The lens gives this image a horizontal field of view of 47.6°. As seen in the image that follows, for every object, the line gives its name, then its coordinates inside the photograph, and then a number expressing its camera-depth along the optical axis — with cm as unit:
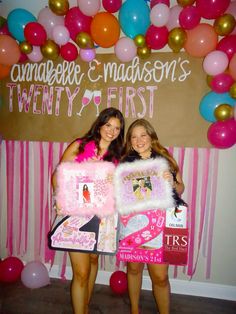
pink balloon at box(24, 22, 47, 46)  251
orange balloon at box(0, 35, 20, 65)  260
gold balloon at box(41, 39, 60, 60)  259
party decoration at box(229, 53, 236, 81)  224
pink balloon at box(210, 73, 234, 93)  232
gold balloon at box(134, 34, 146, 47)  244
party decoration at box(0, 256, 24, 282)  289
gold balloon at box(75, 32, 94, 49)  249
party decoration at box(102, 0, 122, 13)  242
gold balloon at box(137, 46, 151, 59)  251
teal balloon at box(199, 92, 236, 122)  235
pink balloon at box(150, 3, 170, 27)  231
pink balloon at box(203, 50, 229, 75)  229
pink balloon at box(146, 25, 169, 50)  237
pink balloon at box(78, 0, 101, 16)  242
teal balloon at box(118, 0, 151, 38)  234
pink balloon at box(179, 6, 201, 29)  227
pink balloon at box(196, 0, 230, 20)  219
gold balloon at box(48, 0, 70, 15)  243
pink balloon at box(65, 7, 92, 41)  248
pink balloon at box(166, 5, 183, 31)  236
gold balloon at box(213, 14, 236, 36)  222
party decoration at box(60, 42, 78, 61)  266
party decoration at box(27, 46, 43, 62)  271
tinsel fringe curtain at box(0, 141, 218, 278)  275
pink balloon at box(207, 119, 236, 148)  231
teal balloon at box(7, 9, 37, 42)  258
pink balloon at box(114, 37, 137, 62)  249
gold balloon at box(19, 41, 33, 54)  264
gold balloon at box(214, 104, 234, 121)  229
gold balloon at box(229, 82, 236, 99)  227
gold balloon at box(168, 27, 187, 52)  232
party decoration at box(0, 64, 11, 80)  280
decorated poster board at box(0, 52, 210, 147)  266
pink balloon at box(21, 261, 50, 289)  280
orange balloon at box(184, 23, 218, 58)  230
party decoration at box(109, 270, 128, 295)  272
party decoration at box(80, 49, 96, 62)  267
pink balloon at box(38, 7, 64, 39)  259
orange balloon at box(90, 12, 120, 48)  241
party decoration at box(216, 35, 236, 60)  228
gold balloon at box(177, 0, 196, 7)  229
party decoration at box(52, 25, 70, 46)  252
